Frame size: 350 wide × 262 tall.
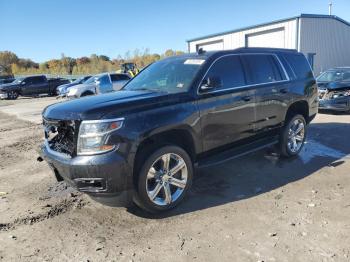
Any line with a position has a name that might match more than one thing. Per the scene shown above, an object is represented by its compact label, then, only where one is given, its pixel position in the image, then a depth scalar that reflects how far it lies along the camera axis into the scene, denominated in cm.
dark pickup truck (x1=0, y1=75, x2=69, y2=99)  2994
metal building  2573
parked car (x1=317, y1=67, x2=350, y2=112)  1146
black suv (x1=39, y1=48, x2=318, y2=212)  398
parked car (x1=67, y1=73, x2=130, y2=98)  1989
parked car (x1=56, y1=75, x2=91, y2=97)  2412
